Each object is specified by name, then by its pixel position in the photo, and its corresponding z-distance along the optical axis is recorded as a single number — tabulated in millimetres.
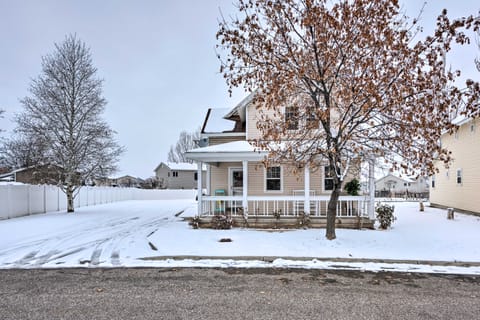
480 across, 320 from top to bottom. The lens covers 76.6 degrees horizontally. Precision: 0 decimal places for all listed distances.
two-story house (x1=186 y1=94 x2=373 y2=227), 11148
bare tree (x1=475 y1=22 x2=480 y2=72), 11010
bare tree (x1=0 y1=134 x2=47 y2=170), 17102
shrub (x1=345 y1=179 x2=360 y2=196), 12117
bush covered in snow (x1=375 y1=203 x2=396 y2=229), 10477
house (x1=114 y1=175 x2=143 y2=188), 55825
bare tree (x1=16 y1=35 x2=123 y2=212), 17047
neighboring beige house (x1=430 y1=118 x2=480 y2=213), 14539
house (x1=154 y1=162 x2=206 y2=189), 46812
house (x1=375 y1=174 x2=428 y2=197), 54719
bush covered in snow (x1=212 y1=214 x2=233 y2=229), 10789
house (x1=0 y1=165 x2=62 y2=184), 16888
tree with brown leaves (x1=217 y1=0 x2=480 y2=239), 7219
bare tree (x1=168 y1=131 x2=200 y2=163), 59406
